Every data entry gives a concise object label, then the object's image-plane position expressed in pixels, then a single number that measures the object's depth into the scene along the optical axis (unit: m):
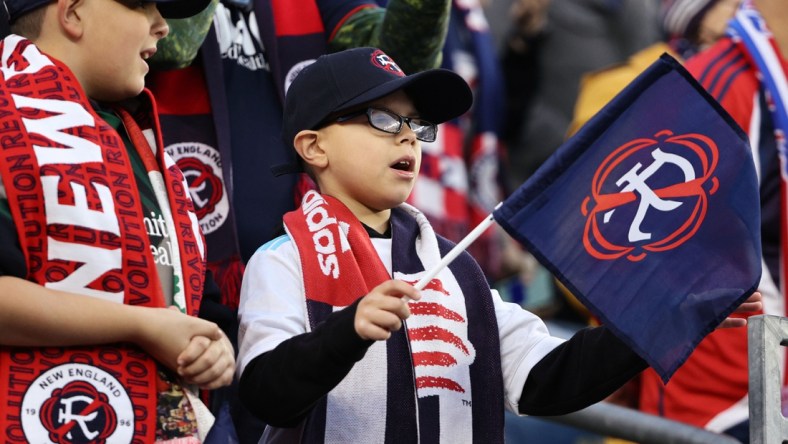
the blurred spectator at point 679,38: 12.53
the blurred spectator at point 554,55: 16.02
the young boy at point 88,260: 5.22
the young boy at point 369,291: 5.84
